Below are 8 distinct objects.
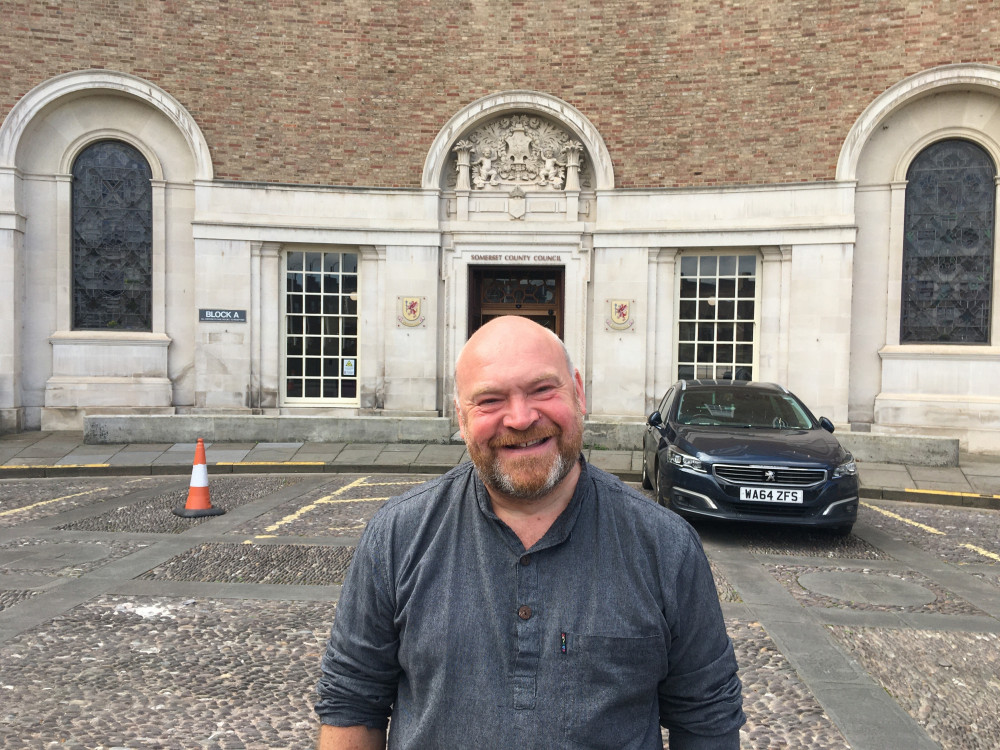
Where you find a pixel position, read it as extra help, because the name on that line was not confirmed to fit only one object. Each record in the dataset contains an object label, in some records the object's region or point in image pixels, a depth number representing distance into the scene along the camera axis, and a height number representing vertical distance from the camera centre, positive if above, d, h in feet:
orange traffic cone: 27.07 -5.69
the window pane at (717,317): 49.96 +2.29
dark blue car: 24.08 -3.93
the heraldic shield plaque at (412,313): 50.60 +2.17
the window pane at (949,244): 46.88 +6.97
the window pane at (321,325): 51.88 +1.29
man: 5.23 -1.83
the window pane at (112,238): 51.03 +6.88
